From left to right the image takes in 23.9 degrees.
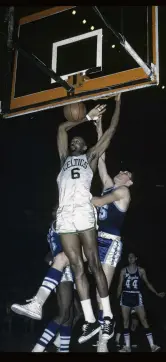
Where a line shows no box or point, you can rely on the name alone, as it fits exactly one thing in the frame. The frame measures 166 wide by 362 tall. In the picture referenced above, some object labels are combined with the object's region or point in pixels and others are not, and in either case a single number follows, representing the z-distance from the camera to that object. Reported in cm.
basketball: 527
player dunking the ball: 461
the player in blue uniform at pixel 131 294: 774
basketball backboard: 450
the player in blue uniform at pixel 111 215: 516
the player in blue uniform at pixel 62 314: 516
